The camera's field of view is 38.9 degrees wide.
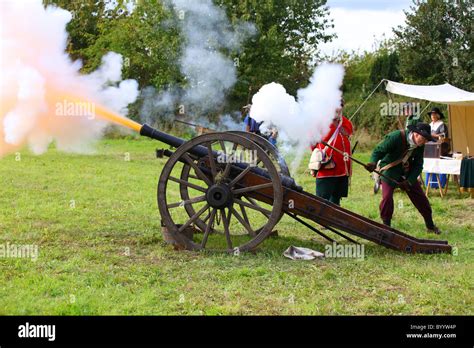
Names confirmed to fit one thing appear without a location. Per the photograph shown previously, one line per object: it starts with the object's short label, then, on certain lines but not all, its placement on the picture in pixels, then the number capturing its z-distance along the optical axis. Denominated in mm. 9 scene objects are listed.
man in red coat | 8570
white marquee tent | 13359
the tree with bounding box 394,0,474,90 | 21797
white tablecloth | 11906
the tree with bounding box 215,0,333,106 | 18156
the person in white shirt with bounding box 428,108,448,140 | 13234
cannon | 6887
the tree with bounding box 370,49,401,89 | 25094
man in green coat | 8141
